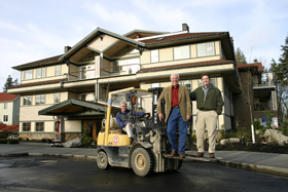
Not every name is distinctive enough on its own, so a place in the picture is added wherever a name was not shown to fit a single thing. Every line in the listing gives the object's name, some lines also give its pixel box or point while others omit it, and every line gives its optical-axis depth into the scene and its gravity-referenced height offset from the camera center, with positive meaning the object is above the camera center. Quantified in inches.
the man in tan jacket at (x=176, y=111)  253.1 +15.3
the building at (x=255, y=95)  1135.6 +149.0
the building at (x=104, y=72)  832.9 +196.6
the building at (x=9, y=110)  2177.3 +155.4
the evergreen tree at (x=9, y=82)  3951.3 +730.9
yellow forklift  276.8 -18.2
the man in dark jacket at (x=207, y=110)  249.4 +15.1
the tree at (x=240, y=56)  2721.5 +777.0
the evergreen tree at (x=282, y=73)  1269.2 +266.2
